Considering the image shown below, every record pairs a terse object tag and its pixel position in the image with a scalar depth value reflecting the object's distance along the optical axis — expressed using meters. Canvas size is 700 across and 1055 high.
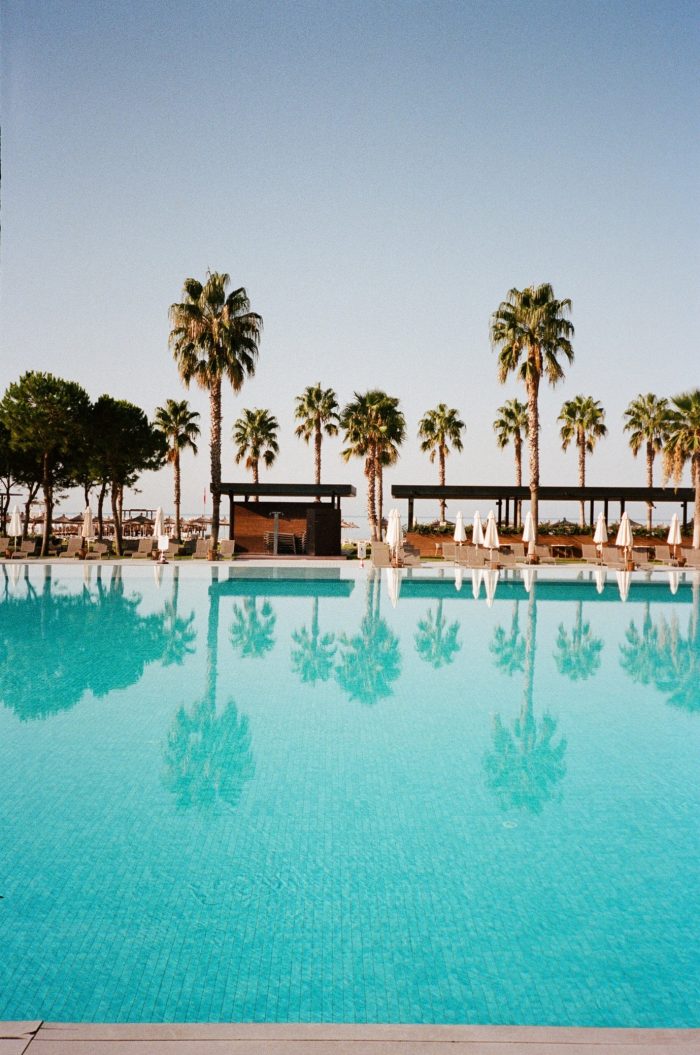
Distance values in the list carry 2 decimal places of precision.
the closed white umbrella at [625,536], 26.64
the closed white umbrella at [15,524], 27.52
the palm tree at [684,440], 33.28
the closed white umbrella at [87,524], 28.26
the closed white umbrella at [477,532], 27.19
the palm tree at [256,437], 47.75
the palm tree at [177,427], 47.94
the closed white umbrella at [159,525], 27.30
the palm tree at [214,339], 30.33
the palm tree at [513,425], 46.84
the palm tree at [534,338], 27.86
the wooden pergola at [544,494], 35.75
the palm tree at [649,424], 47.88
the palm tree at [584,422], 47.94
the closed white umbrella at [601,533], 28.89
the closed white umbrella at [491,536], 26.54
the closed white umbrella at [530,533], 28.39
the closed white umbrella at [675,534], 28.39
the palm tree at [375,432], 38.75
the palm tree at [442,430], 45.34
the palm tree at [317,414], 44.34
